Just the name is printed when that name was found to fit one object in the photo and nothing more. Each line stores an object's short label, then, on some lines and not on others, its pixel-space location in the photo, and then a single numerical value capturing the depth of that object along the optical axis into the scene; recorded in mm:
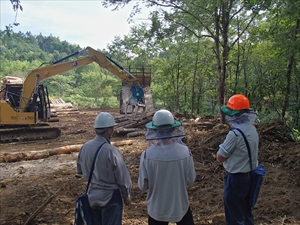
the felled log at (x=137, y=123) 14054
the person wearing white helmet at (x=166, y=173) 2861
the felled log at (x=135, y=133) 12970
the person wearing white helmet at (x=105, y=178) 3160
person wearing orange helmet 3441
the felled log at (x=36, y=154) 9102
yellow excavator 12391
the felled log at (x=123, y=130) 13336
